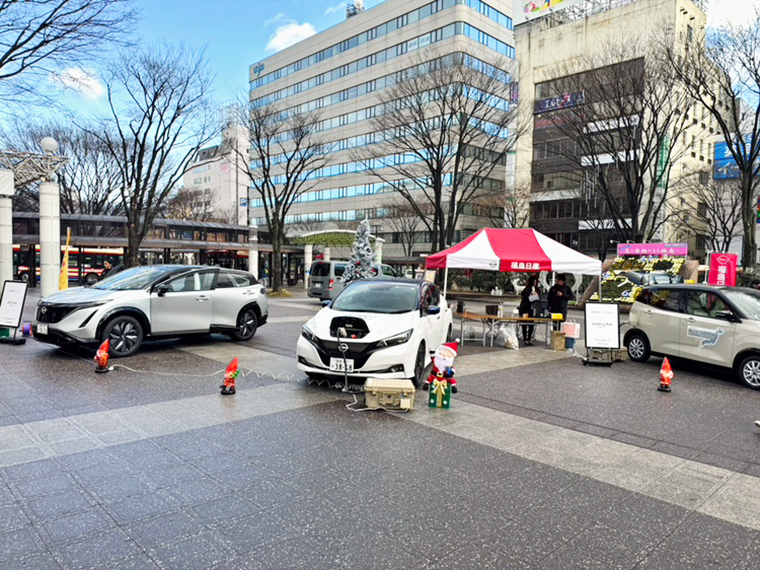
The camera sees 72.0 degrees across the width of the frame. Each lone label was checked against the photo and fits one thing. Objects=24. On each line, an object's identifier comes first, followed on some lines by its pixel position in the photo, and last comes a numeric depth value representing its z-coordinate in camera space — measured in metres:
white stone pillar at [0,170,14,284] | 16.88
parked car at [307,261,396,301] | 24.12
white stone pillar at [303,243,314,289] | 36.98
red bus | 29.98
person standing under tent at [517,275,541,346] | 13.64
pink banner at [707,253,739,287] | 20.91
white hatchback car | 7.06
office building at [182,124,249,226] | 91.84
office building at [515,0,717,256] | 45.53
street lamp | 16.75
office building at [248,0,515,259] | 57.44
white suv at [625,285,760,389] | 8.39
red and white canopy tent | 12.41
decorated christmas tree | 24.33
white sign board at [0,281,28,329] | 10.46
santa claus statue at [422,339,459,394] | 6.55
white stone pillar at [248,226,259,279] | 32.34
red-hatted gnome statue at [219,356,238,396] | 6.86
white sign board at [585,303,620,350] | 10.08
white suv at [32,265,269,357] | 8.78
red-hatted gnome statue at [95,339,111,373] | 7.84
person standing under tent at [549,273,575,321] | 13.02
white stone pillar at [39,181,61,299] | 16.64
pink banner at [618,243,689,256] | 24.22
